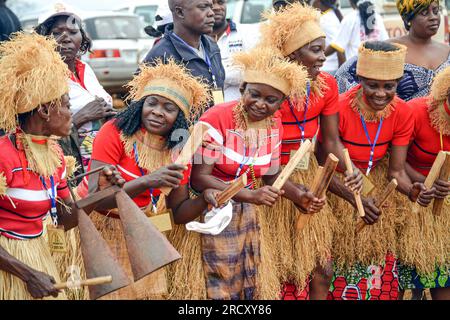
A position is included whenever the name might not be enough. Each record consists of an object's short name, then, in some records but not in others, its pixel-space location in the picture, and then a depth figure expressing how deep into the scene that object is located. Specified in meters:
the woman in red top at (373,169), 5.34
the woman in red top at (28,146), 4.04
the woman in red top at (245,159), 4.77
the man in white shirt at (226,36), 6.80
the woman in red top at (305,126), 5.23
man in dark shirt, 5.57
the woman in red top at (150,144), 4.59
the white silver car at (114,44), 14.14
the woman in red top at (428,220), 5.54
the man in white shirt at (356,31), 8.14
